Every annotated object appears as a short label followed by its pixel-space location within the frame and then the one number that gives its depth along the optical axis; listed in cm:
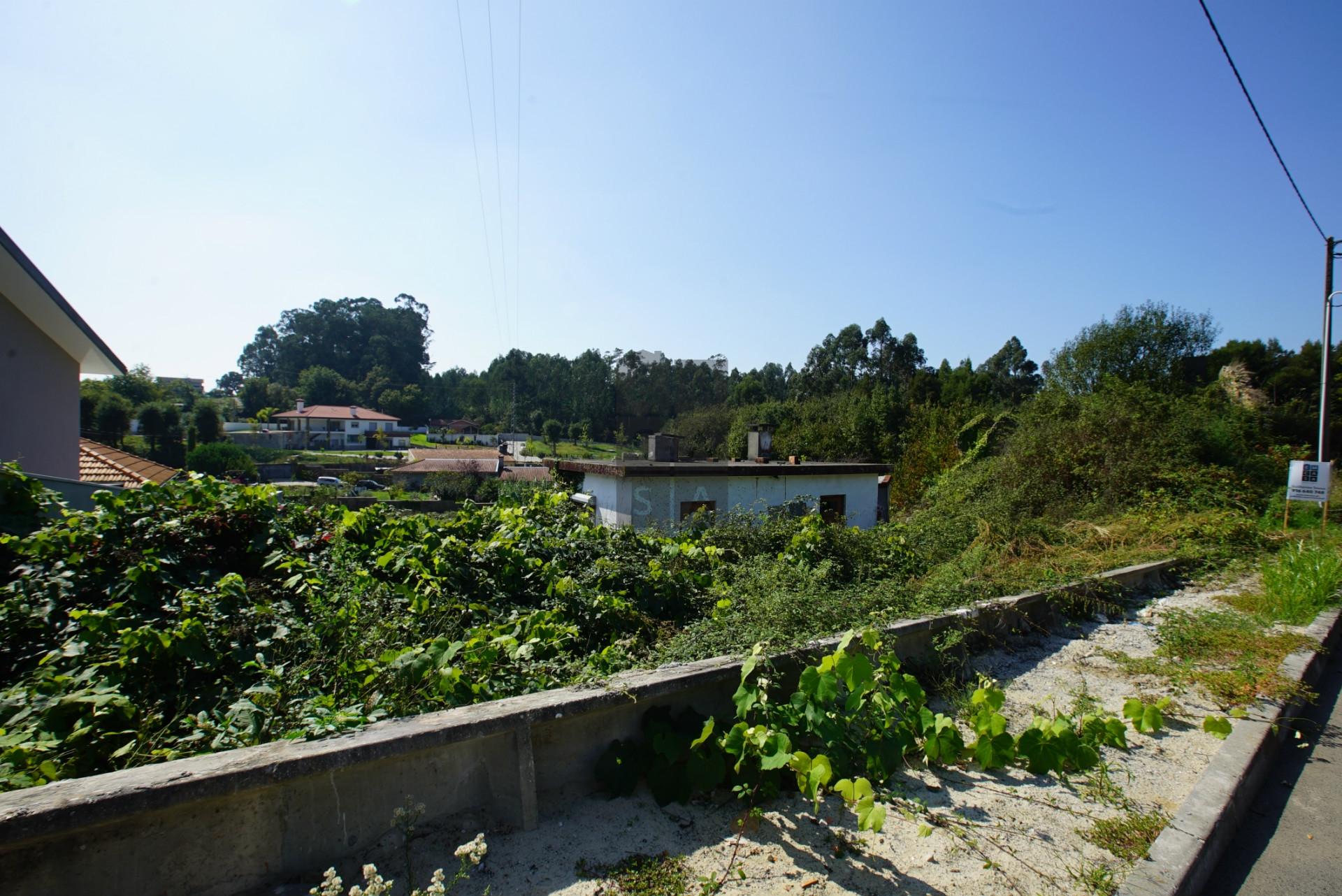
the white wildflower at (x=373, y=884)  154
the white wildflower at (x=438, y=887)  156
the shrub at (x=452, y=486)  2689
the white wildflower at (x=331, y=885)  161
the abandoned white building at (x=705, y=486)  1127
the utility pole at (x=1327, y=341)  1204
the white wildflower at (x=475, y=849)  173
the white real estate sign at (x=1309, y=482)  912
